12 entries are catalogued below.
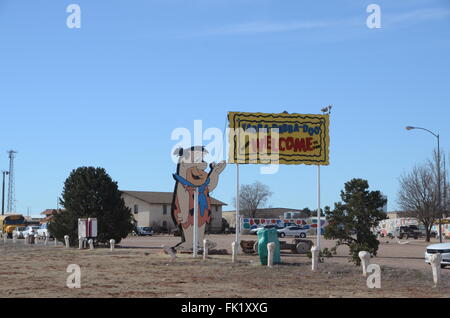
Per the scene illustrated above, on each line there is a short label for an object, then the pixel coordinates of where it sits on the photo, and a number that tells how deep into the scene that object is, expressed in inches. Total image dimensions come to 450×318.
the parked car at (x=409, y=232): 2765.7
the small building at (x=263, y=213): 4403.5
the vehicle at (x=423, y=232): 3017.0
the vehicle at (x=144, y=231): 3053.6
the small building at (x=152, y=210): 3462.1
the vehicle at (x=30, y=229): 2497.0
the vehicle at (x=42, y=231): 2547.7
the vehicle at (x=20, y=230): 2684.5
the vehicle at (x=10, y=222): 2805.1
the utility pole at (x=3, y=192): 4192.9
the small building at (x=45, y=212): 4994.6
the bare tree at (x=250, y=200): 4409.5
